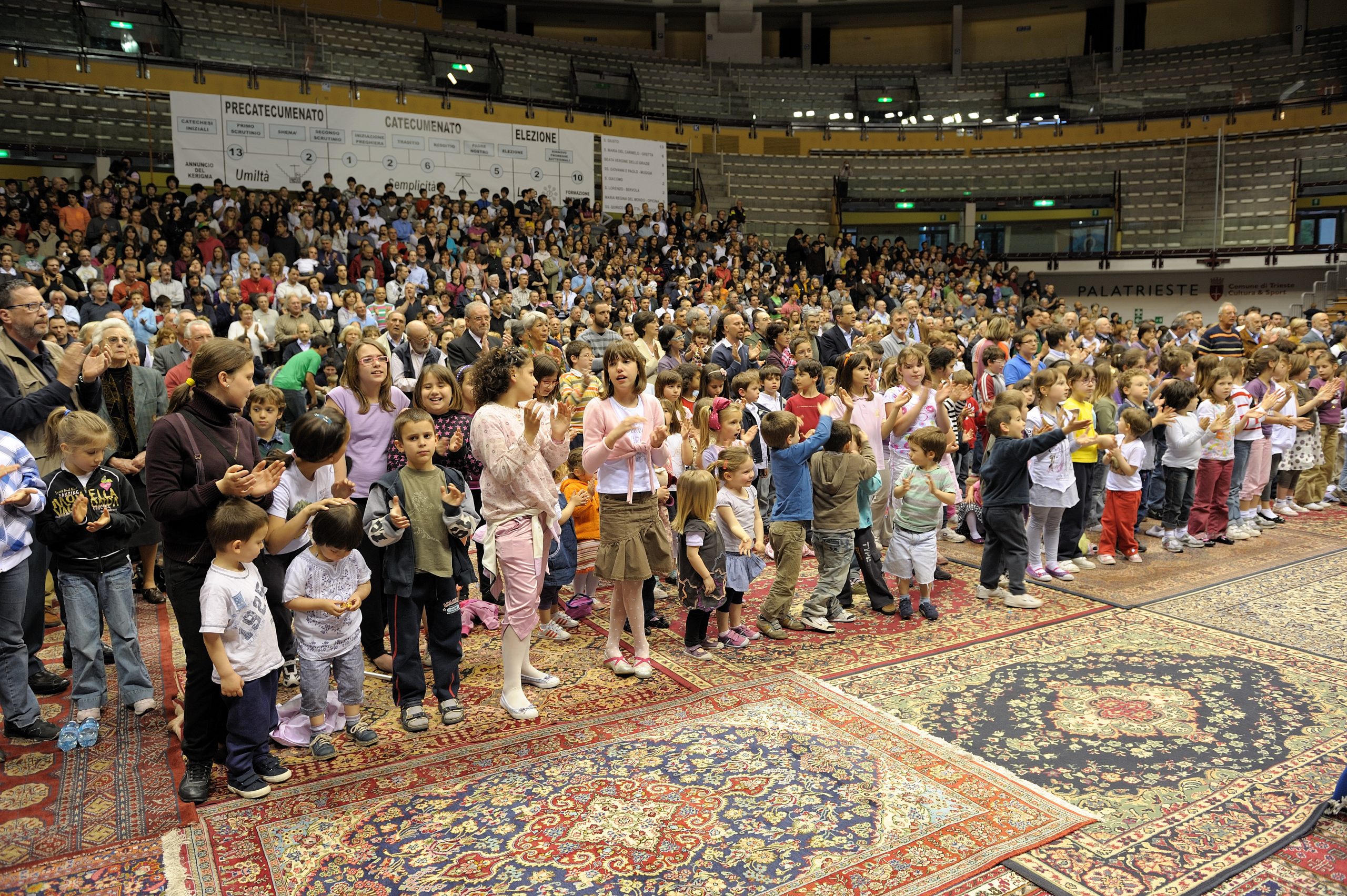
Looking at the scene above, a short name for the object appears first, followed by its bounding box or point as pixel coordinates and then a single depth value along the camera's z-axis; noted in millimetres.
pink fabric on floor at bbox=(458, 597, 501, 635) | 5398
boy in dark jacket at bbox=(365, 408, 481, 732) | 4035
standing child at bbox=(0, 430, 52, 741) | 3785
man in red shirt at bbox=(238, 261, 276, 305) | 11438
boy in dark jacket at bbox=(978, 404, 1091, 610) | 5617
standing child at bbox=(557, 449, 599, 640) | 5473
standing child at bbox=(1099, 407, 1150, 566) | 6570
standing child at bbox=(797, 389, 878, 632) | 5270
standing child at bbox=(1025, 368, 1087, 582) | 6098
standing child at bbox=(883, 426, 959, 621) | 5535
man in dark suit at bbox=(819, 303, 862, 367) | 8797
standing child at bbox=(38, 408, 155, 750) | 3914
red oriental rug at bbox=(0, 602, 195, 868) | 3229
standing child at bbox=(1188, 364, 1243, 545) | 7172
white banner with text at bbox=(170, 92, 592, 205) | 14711
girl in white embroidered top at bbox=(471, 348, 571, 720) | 3992
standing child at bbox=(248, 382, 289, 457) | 4219
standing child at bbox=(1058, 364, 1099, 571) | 6336
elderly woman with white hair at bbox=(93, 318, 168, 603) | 5562
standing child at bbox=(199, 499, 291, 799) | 3434
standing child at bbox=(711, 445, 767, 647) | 4945
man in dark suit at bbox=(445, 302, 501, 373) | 6770
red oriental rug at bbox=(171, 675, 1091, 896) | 2973
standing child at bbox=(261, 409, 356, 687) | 3941
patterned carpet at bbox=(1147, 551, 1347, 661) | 5121
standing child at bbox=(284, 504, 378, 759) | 3777
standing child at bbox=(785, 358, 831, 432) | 6234
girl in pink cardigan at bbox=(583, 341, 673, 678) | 4461
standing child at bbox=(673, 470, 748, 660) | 4746
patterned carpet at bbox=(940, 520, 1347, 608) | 6047
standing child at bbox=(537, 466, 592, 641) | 5238
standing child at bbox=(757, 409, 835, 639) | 5145
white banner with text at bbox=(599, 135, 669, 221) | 19609
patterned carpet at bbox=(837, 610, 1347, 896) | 3088
